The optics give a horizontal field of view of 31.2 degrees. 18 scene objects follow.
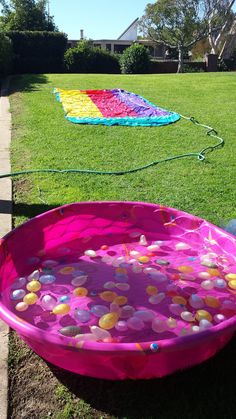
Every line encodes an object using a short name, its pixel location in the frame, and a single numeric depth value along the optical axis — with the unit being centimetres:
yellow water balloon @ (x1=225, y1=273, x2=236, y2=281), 285
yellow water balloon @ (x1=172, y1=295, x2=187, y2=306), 275
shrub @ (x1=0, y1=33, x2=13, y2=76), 1469
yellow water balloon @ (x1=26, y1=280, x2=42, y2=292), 288
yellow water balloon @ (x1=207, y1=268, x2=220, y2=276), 299
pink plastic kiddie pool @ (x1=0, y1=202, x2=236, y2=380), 182
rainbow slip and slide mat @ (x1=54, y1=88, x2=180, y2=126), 734
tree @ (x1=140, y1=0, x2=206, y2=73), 3388
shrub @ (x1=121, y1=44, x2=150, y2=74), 2030
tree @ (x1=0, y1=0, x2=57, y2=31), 2512
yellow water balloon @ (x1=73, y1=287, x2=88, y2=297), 286
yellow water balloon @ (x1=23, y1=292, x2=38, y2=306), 275
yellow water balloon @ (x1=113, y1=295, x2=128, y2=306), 275
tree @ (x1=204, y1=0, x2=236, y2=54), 3388
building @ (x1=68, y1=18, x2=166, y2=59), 4519
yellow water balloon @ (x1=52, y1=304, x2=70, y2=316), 265
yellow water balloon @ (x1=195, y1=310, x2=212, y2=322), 256
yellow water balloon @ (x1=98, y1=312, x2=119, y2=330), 250
